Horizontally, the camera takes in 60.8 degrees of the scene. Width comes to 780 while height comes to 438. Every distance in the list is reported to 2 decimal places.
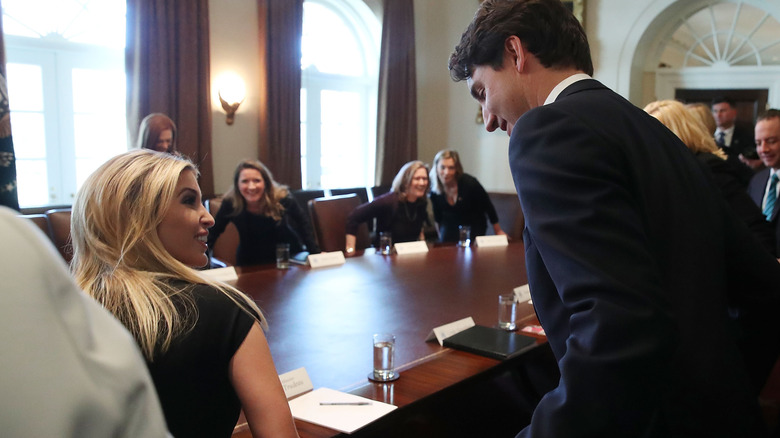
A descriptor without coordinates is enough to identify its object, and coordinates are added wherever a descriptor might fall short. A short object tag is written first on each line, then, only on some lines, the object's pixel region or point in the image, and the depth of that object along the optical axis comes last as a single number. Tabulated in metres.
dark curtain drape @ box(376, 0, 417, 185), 7.12
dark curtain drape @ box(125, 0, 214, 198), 5.05
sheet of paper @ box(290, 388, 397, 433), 1.48
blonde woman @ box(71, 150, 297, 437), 1.19
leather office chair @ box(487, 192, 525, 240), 5.42
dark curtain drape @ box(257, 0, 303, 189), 5.94
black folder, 1.97
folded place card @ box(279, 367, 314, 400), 1.65
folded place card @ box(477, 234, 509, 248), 4.15
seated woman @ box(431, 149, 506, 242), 4.88
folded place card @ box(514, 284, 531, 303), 2.62
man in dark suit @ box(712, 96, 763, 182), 5.38
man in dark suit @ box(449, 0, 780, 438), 0.79
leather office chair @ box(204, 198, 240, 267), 4.22
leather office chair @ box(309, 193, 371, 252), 4.46
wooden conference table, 1.73
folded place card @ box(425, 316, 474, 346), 2.10
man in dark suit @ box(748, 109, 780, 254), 3.35
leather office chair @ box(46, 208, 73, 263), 3.32
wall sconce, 5.71
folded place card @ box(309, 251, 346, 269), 3.36
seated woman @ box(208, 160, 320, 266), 3.96
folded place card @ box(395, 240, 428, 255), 3.80
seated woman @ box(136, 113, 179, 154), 4.04
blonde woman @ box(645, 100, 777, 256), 2.58
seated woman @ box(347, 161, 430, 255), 4.63
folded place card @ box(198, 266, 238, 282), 2.95
